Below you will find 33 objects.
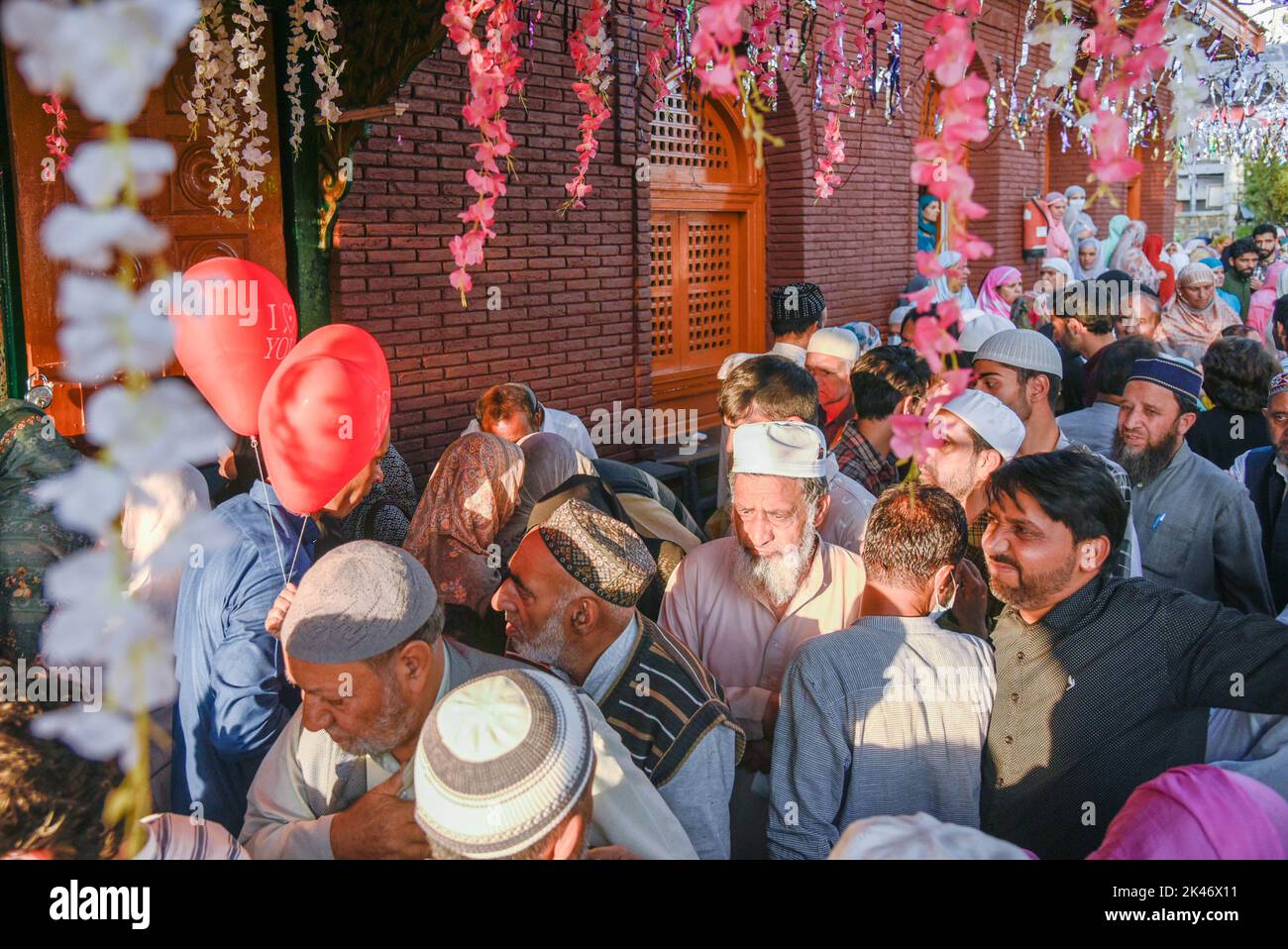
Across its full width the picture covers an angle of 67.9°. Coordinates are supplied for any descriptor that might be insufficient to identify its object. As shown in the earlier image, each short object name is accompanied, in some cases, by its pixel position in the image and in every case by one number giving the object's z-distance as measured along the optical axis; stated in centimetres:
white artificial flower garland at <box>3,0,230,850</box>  97
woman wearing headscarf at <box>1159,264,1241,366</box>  724
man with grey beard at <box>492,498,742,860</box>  208
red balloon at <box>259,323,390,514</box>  254
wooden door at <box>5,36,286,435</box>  415
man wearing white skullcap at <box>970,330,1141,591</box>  405
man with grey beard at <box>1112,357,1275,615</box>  333
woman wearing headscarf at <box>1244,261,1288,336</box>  873
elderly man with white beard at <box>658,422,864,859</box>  280
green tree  2678
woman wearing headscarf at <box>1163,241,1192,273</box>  1317
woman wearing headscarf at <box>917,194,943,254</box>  1053
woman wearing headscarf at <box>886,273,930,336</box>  877
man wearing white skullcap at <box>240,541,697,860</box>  179
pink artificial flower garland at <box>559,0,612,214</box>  429
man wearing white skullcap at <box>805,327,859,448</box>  489
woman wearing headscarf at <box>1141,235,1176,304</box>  1194
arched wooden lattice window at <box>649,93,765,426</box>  802
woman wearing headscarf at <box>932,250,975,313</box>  869
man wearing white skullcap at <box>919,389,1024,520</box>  344
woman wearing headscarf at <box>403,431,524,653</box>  308
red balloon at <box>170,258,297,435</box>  291
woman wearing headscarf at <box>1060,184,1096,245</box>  1289
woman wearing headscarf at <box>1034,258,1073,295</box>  960
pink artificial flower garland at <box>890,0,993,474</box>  145
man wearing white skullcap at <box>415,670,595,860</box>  146
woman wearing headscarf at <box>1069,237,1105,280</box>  1223
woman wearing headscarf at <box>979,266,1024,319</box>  918
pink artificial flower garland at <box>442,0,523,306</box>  318
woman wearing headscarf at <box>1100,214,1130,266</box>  1395
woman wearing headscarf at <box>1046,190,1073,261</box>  1231
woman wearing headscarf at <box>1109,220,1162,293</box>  1186
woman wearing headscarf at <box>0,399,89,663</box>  275
